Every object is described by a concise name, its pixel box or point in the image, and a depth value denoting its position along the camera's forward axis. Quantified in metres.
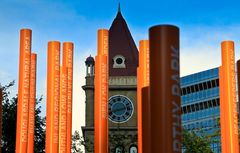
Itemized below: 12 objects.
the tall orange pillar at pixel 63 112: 27.14
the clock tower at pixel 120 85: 76.25
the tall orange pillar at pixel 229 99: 23.50
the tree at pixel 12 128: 40.19
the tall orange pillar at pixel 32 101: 28.67
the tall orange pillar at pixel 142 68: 25.14
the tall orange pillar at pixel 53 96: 26.70
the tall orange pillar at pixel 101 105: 25.81
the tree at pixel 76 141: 50.13
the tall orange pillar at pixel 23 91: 26.41
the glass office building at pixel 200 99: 101.00
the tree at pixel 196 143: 42.25
